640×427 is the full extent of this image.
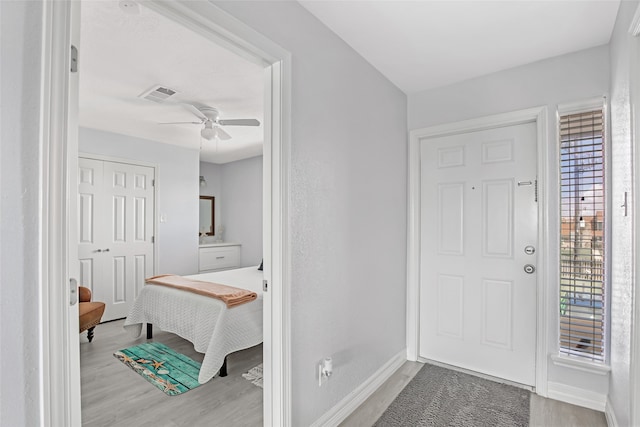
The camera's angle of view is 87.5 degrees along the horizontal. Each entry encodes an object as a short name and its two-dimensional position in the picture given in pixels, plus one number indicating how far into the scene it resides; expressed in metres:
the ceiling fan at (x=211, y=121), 3.27
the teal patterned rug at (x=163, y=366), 2.57
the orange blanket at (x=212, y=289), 2.75
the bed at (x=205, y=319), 2.60
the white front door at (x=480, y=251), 2.52
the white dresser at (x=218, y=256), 5.41
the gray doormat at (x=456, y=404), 2.07
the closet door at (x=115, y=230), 4.04
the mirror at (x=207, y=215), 6.27
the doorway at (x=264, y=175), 0.94
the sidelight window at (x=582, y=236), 2.22
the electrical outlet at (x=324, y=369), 1.94
